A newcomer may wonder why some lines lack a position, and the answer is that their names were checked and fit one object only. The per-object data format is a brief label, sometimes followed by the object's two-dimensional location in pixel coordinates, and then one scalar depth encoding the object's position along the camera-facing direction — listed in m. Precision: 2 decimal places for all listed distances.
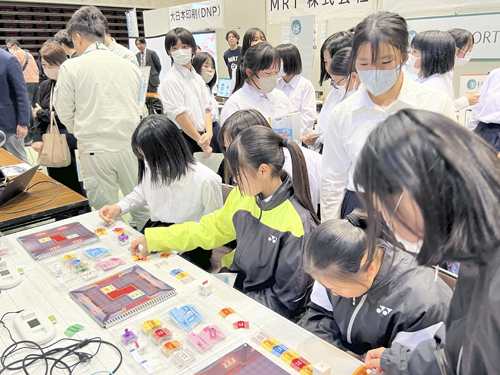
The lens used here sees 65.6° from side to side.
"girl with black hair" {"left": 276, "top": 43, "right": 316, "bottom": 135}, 2.86
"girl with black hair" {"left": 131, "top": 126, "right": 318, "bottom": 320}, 1.35
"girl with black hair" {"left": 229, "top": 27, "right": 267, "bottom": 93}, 3.45
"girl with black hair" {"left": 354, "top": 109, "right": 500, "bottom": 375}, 0.48
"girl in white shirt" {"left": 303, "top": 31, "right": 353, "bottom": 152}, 2.45
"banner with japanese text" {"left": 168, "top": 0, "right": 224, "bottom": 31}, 6.02
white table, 0.93
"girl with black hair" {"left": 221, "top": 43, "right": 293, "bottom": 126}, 2.22
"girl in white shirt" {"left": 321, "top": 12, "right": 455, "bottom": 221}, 1.33
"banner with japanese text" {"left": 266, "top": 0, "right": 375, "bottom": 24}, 3.93
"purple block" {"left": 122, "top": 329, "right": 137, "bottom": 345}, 1.00
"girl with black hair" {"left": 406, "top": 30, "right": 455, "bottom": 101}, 2.22
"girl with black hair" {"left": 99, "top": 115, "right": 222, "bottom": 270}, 1.71
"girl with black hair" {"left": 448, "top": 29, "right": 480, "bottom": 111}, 2.80
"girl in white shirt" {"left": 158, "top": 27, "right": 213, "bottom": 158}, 2.73
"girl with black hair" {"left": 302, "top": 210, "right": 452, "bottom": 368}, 0.97
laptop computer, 1.84
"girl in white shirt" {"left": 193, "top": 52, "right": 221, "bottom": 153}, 3.54
